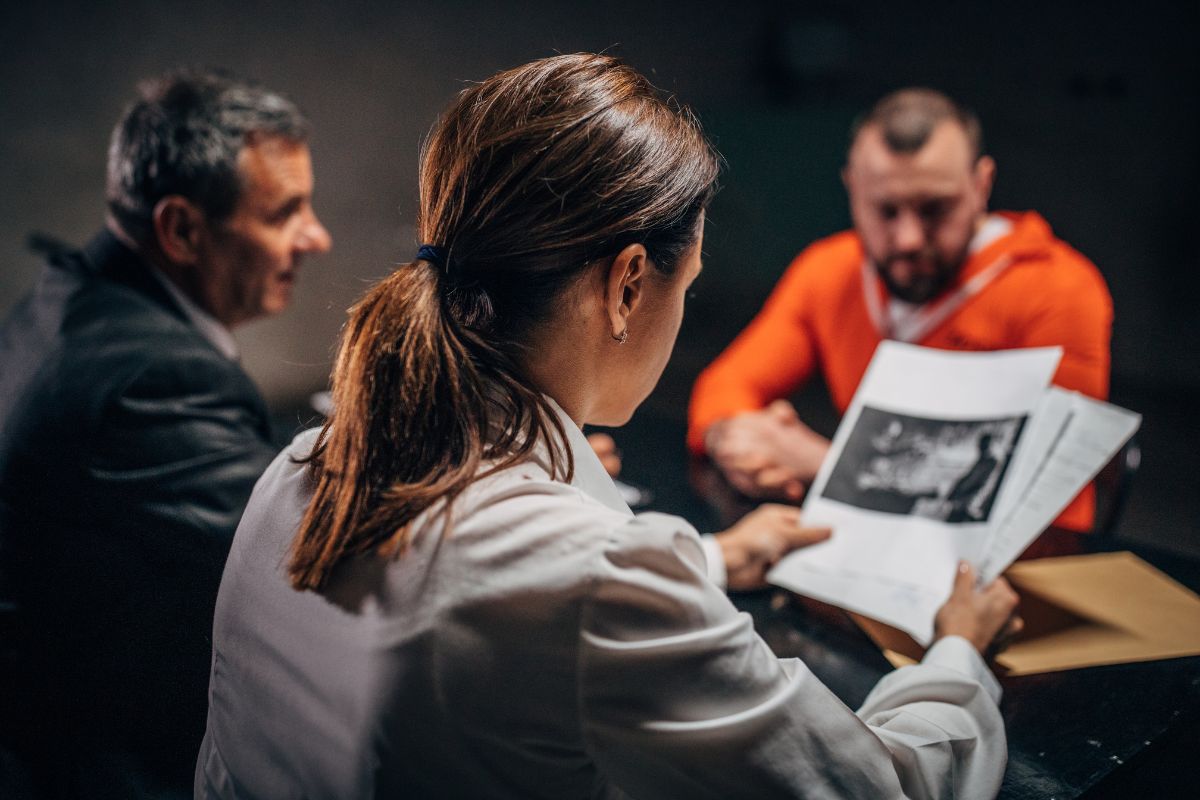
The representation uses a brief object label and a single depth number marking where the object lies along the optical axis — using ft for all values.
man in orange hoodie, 5.68
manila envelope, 3.07
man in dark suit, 3.15
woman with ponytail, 1.76
